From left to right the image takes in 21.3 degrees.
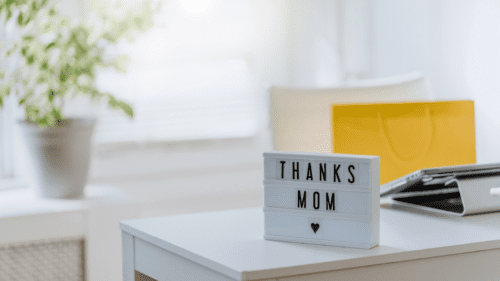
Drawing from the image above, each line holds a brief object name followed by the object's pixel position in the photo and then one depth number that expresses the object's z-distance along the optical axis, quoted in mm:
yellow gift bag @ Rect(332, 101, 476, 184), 2930
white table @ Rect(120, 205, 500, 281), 2480
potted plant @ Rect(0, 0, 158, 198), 3836
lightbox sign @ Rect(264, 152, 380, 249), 2558
